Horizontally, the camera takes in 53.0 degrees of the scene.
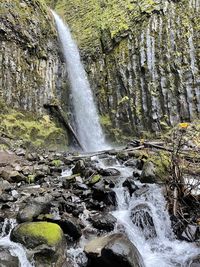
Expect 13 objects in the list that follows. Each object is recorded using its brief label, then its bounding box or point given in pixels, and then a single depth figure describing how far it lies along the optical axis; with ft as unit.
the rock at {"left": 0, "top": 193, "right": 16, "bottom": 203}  16.22
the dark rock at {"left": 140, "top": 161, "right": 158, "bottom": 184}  18.43
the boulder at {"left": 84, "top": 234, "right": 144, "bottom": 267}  10.96
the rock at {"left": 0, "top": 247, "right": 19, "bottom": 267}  10.66
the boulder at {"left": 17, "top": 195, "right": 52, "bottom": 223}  13.40
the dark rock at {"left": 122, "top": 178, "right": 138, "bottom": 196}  17.44
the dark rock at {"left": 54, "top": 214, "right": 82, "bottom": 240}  13.33
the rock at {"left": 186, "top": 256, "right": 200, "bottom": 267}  11.96
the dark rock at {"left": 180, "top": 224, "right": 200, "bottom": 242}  13.43
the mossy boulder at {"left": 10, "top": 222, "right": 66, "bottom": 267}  11.29
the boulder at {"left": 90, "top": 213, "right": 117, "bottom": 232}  14.30
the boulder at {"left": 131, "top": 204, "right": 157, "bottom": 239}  14.43
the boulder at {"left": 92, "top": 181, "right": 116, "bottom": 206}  16.68
